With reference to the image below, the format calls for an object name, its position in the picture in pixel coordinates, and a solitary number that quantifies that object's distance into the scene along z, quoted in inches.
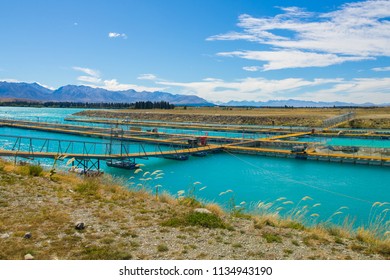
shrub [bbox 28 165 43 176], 414.0
